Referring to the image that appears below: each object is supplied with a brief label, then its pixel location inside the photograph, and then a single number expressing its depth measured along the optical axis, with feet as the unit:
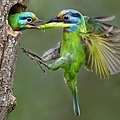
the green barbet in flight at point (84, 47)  24.17
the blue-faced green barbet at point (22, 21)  22.77
